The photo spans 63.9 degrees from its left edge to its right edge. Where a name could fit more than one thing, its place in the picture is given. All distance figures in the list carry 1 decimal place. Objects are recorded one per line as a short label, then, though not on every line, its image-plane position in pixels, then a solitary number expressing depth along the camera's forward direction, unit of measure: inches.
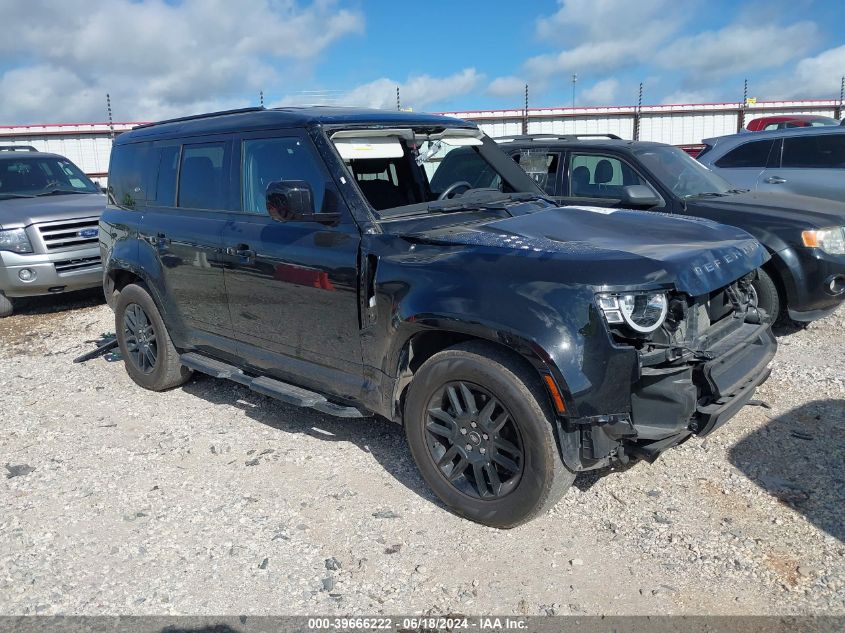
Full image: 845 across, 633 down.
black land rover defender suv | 115.4
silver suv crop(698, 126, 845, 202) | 331.0
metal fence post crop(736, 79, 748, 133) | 843.6
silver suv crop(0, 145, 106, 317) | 312.0
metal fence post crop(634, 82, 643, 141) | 809.8
